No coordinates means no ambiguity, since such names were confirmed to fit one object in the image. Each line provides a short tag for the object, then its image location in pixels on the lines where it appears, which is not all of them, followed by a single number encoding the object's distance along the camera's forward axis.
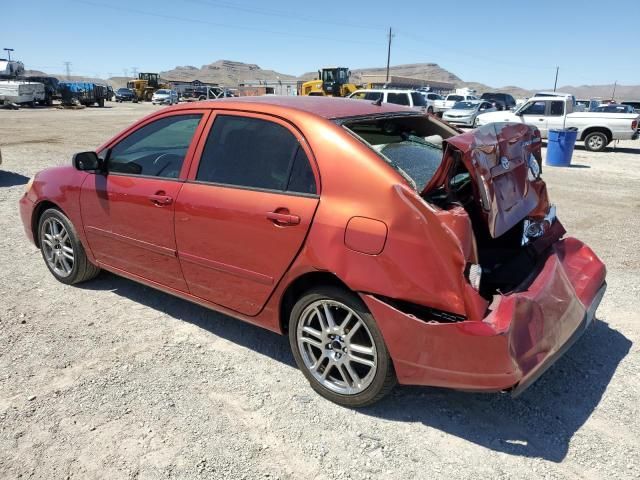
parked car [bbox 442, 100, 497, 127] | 23.31
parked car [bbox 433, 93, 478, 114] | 31.62
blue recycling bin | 13.01
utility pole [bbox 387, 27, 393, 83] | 76.00
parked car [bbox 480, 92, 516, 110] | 32.03
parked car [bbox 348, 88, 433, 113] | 21.61
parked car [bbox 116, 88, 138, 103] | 57.87
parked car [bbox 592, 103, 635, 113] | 20.90
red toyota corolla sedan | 2.47
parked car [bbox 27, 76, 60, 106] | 41.42
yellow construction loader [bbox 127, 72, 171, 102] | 56.94
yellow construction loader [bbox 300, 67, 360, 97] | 33.16
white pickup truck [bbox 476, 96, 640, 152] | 16.31
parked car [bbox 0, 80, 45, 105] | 36.12
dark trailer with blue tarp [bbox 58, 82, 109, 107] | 43.60
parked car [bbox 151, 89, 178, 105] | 49.84
